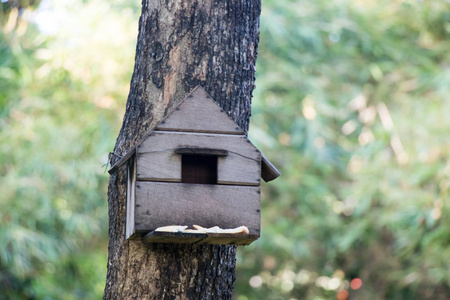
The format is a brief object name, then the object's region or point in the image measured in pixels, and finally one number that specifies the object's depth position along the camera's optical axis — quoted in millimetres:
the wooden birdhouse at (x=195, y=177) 4724
